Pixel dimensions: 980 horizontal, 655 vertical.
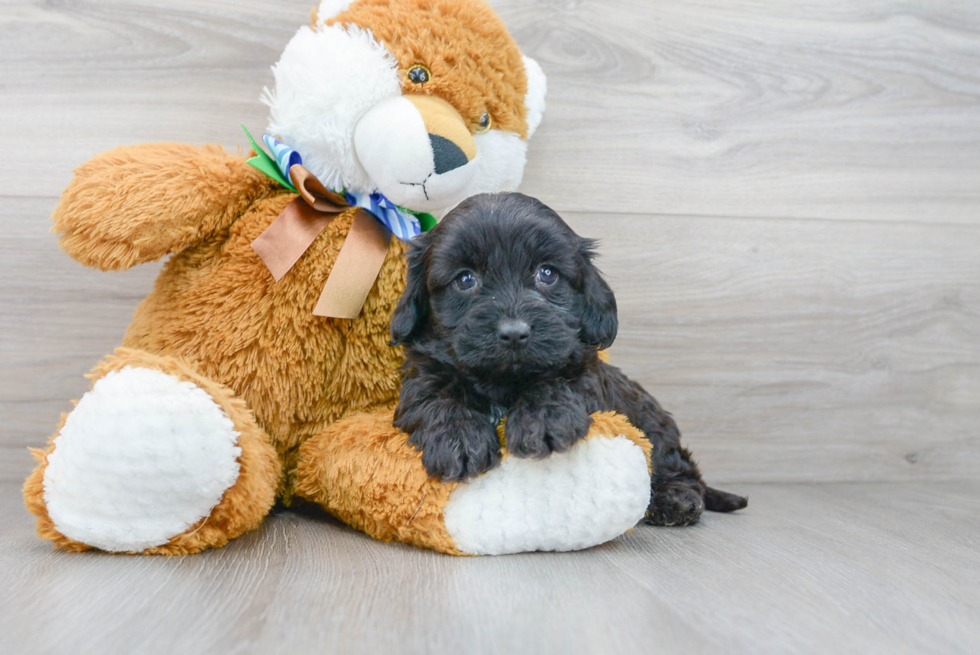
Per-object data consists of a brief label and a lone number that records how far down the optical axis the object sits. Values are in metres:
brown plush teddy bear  0.50
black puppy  0.51
